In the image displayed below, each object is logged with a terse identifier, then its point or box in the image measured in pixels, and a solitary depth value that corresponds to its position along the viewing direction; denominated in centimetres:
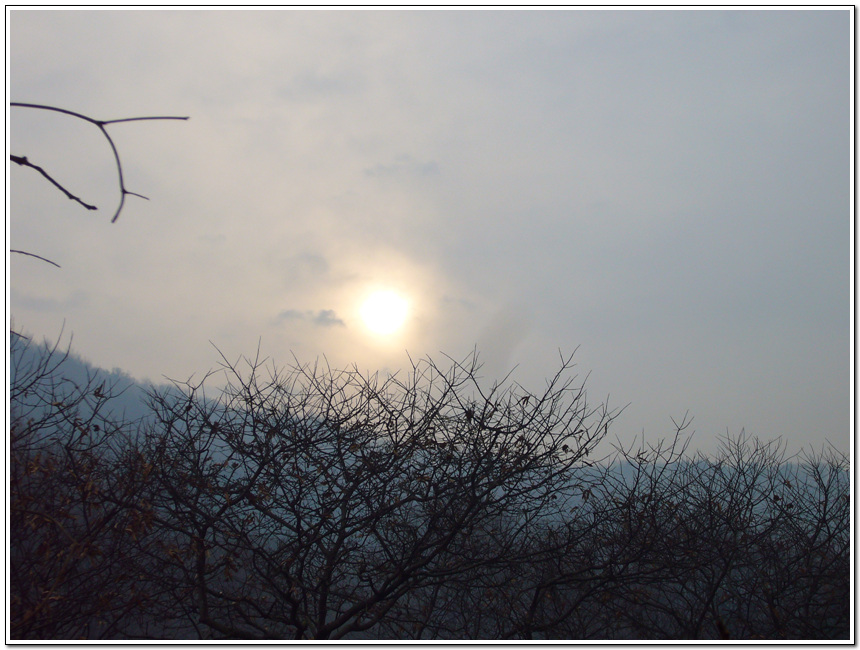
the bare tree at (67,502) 371
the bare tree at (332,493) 465
